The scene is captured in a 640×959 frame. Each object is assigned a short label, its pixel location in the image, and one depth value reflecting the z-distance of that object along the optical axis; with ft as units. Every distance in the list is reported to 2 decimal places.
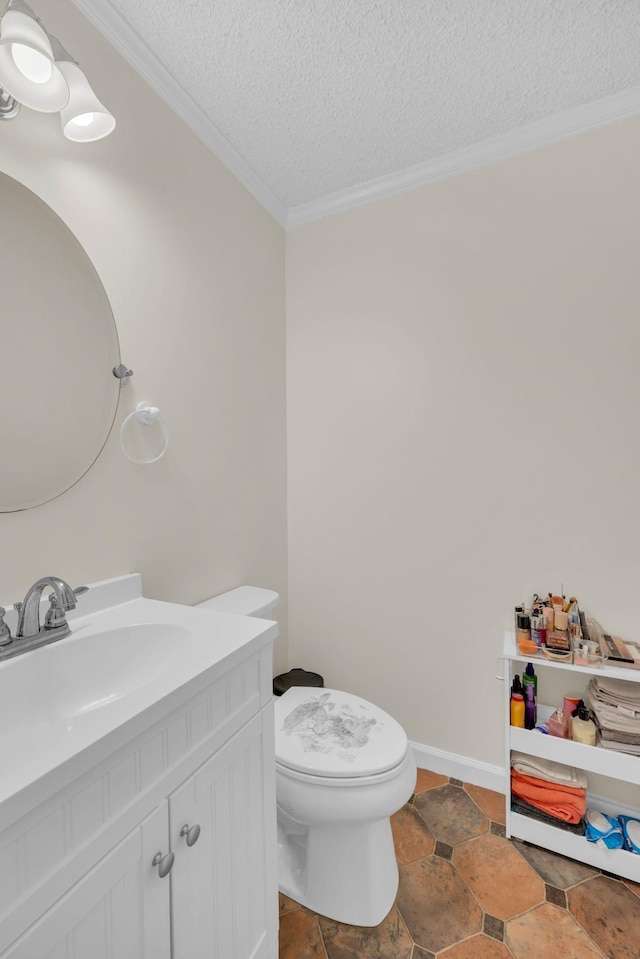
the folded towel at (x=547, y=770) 4.71
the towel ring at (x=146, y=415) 4.26
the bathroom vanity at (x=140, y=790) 1.76
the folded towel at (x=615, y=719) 4.41
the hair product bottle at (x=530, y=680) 5.02
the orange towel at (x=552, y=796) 4.62
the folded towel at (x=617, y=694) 4.45
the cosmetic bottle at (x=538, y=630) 4.87
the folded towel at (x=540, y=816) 4.63
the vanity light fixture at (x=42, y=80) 2.74
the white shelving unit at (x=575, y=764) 4.36
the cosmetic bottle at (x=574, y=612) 4.92
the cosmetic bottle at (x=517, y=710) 4.93
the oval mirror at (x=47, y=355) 3.29
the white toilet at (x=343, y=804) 3.86
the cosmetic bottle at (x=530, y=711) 4.97
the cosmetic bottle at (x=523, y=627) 5.01
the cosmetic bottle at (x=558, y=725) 4.82
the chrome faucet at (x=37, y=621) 2.86
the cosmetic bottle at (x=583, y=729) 4.58
